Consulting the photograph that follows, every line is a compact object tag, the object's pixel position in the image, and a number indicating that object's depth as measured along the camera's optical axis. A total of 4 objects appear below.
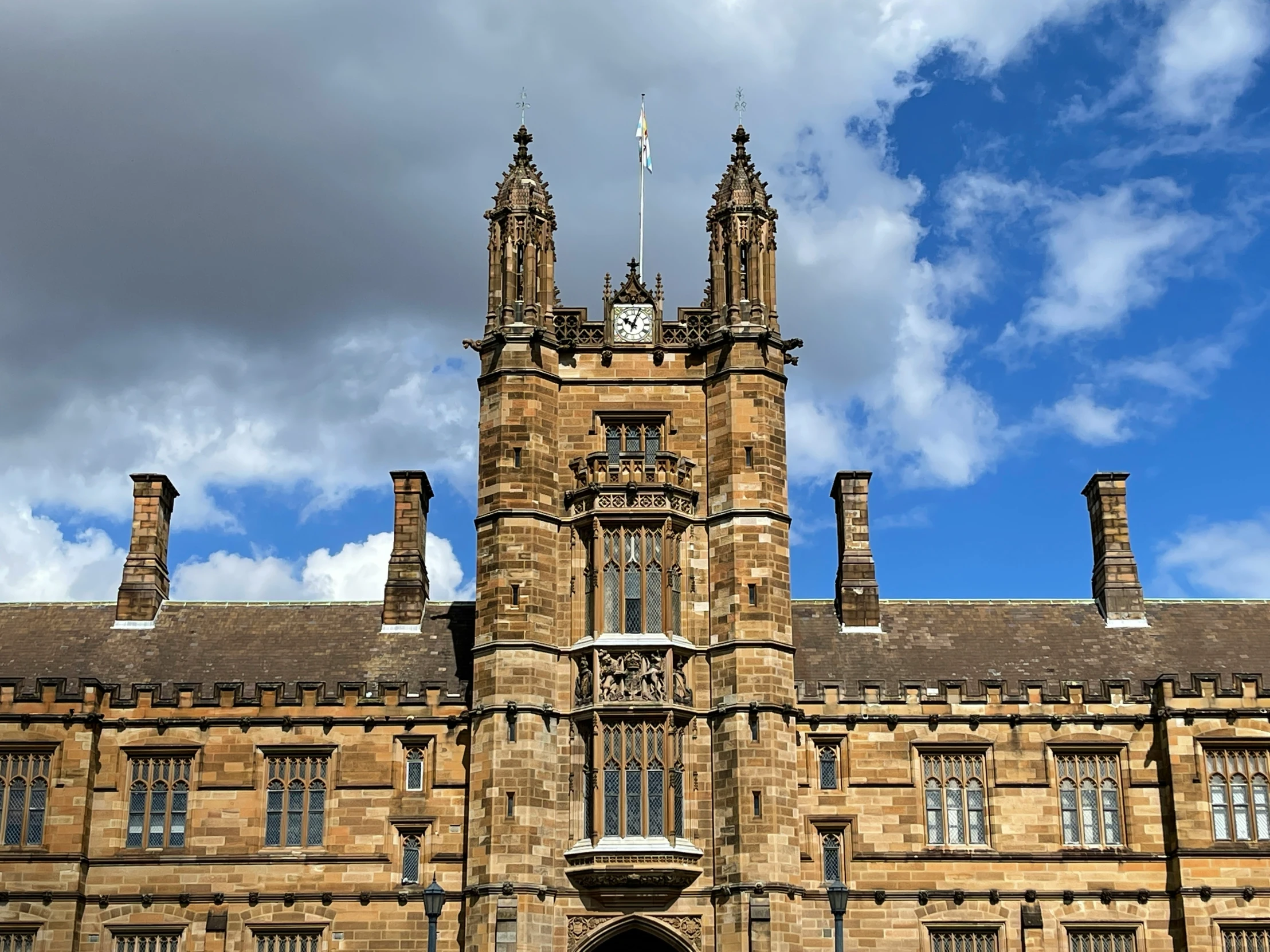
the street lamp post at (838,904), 28.34
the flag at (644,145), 44.16
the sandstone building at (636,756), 36.81
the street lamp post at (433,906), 28.98
